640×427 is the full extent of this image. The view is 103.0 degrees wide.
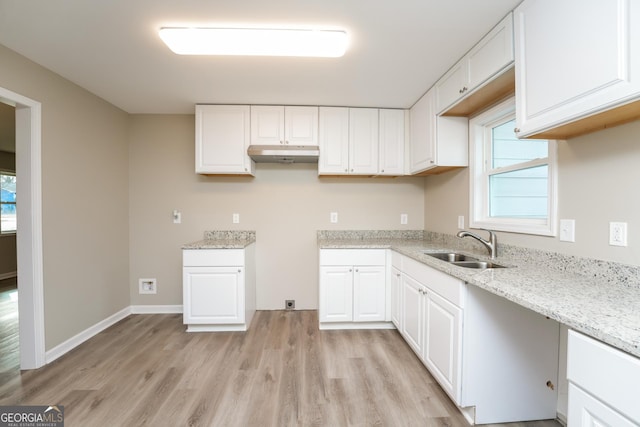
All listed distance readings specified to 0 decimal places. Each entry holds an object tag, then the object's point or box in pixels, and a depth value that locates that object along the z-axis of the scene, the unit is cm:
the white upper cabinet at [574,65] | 92
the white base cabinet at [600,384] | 69
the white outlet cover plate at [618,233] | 117
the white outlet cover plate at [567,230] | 139
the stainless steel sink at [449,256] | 214
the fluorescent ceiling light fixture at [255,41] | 159
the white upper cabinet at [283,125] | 268
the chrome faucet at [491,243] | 185
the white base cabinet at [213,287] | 248
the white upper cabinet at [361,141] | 272
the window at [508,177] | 161
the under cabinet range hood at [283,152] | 253
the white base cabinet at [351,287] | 254
